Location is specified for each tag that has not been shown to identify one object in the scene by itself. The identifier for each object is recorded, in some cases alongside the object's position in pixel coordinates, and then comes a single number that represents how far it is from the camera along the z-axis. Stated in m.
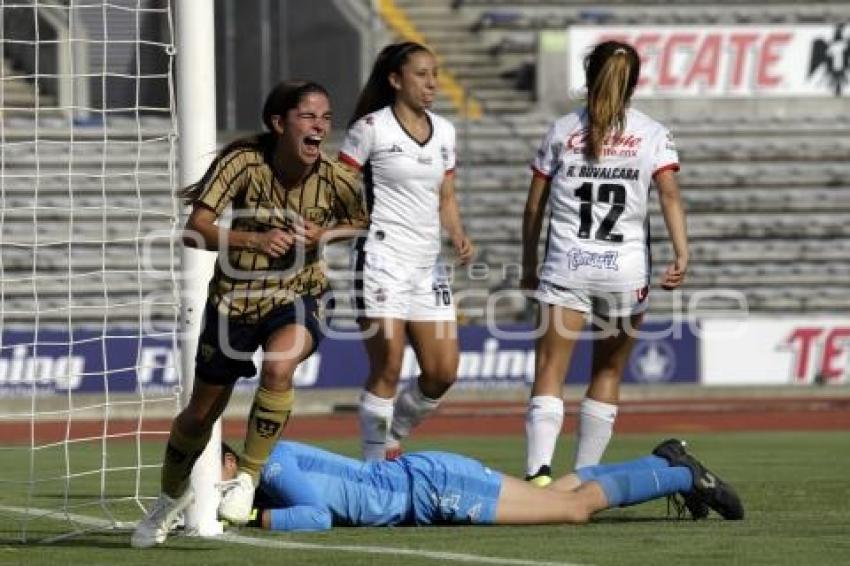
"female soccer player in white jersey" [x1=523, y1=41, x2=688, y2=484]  18.66
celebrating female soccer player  14.91
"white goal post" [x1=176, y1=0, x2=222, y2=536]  15.86
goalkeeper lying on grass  16.09
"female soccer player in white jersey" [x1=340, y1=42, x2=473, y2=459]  19.94
